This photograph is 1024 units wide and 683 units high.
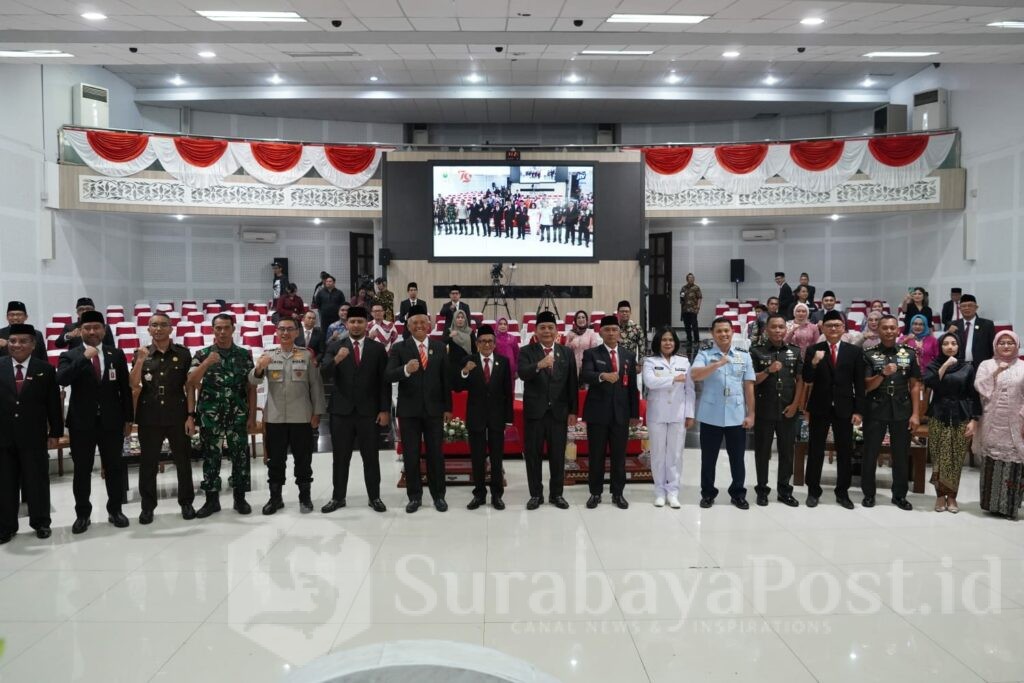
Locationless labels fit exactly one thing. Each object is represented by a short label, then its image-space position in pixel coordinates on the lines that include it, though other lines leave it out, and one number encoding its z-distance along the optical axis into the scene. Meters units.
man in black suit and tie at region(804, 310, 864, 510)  5.70
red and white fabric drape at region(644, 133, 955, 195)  12.98
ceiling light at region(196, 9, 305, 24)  7.20
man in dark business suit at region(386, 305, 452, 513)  5.56
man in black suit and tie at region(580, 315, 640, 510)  5.67
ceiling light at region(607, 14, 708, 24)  7.42
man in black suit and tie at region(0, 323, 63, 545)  4.80
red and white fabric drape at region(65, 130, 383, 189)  12.61
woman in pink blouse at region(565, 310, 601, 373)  8.28
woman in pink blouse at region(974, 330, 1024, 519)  5.26
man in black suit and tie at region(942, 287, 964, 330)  10.98
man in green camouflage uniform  5.42
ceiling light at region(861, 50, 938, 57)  9.05
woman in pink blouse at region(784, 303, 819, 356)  7.42
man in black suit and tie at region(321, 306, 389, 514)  5.56
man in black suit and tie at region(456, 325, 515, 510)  5.68
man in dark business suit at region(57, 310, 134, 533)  4.97
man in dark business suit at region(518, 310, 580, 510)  5.64
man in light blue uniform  5.62
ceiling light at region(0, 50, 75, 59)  8.50
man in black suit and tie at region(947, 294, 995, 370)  8.66
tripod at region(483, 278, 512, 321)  14.09
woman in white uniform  5.70
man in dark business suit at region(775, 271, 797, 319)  13.54
